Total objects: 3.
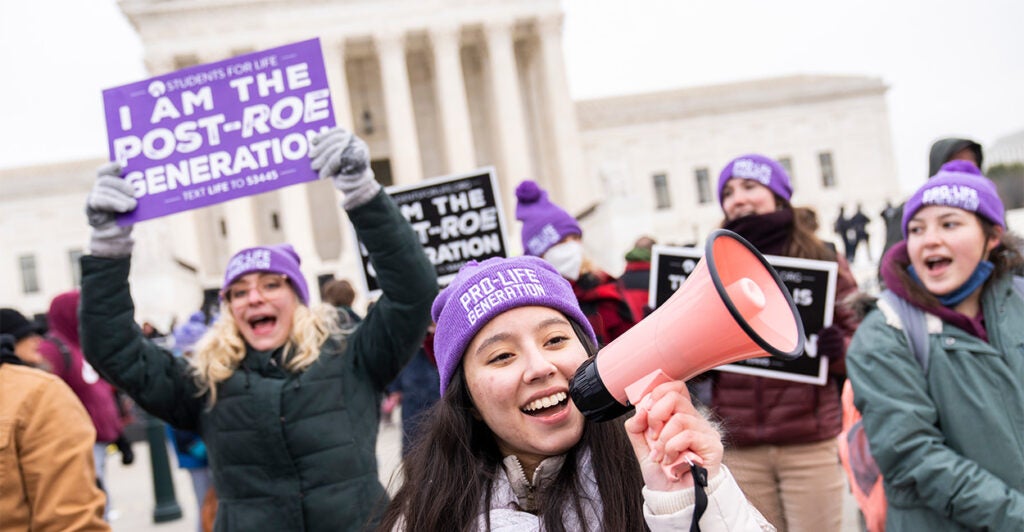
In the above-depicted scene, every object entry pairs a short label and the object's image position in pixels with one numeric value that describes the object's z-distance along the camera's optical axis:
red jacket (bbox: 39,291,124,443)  6.61
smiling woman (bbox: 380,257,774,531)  1.97
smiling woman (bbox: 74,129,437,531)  3.31
